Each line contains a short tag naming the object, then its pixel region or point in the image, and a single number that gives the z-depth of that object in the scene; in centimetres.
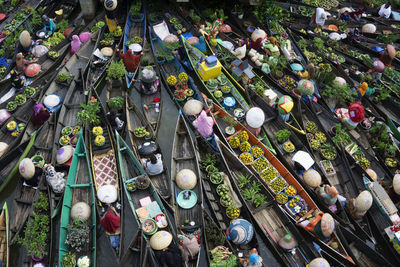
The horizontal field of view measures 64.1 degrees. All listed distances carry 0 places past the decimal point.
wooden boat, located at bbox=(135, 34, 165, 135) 1645
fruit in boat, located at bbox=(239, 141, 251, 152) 1478
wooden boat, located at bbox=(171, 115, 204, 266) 1244
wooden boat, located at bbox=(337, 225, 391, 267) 1198
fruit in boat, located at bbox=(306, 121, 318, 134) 1572
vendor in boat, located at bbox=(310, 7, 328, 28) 2106
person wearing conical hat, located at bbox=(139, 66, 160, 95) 1673
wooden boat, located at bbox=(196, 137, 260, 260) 1220
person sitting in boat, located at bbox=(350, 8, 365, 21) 2255
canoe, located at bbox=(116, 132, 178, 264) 1249
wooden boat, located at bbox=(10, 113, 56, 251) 1266
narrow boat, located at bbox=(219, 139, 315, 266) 1212
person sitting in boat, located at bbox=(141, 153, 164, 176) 1340
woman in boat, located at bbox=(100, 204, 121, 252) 1187
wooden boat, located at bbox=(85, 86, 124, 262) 1369
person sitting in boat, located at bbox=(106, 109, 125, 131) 1512
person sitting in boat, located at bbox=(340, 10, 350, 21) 2253
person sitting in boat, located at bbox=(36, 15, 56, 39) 2022
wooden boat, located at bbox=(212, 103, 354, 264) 1197
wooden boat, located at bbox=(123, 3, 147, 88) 1953
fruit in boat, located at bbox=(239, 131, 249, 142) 1501
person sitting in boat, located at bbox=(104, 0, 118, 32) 1906
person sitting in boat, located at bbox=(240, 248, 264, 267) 1116
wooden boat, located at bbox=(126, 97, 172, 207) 1344
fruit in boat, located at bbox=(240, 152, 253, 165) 1444
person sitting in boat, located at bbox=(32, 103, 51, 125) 1513
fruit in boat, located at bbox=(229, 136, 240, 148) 1487
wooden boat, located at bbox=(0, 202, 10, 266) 1172
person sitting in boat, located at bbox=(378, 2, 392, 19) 2302
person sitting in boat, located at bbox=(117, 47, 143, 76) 1756
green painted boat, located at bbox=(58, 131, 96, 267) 1189
